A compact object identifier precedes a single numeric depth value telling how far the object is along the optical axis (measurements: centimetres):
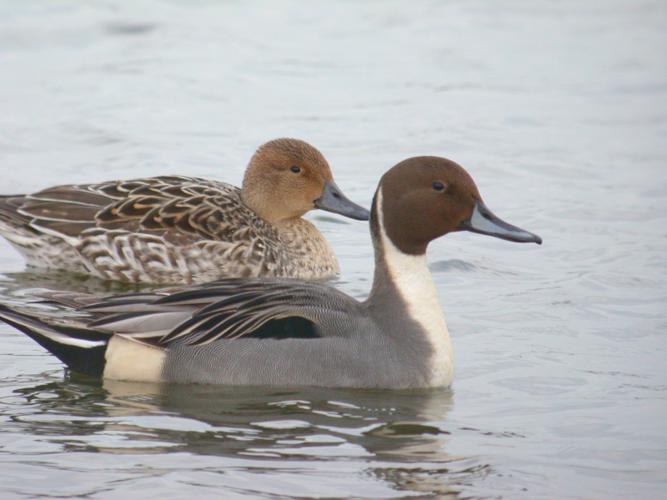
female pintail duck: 2123
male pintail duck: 1595
